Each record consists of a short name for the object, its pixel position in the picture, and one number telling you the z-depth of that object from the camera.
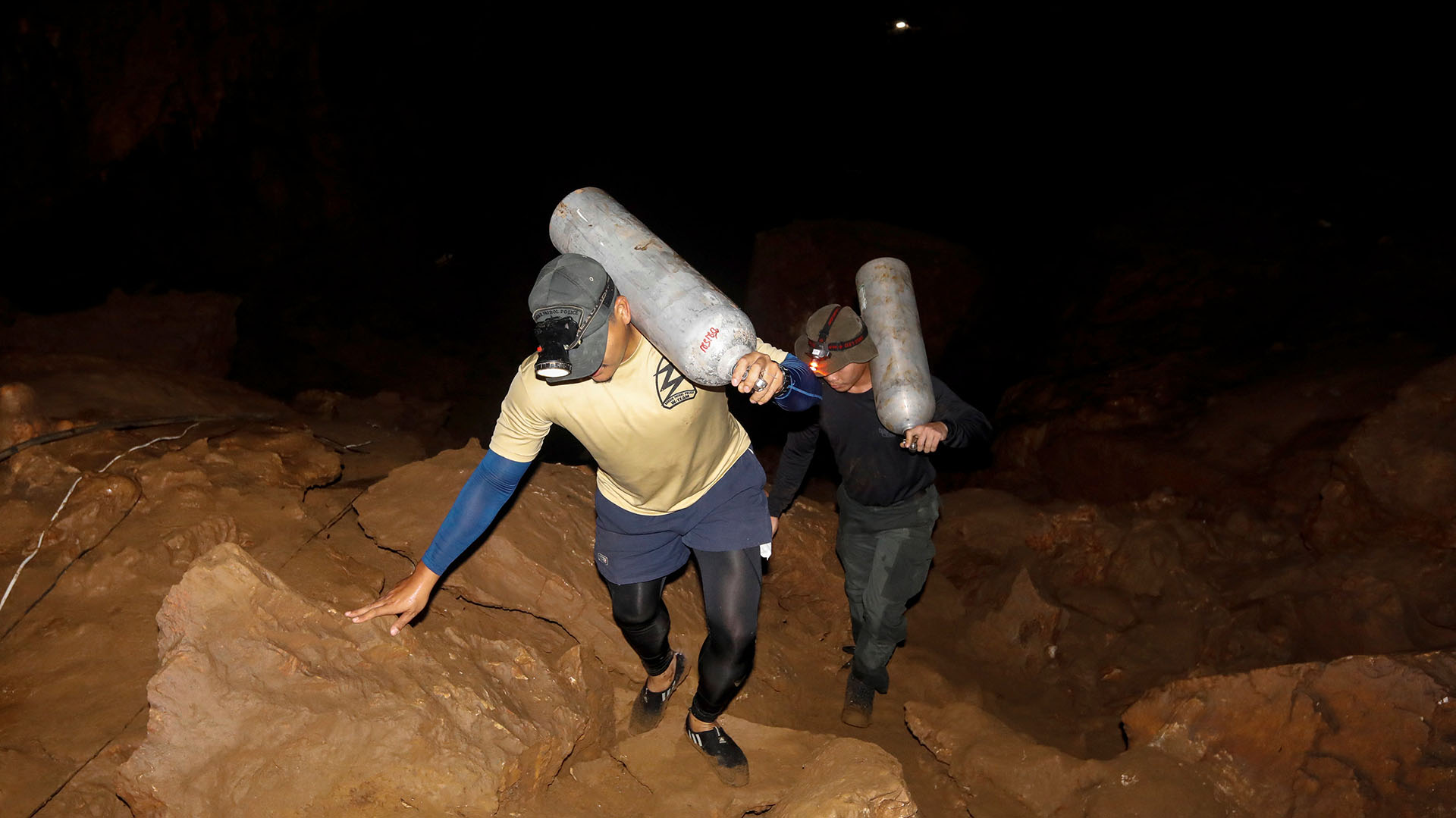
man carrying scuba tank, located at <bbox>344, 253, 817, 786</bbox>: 2.49
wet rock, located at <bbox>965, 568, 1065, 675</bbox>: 4.61
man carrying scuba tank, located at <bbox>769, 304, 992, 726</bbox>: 3.65
